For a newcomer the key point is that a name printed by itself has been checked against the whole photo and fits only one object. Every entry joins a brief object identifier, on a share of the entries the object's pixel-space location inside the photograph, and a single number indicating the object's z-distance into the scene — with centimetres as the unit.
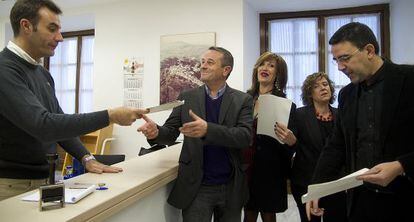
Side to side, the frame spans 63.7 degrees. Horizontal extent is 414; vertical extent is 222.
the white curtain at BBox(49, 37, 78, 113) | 666
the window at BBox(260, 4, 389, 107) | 507
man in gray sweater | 131
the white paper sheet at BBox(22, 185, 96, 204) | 110
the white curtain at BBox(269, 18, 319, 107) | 523
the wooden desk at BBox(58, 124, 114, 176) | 496
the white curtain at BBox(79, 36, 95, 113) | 652
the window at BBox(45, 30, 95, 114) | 654
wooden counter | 98
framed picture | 468
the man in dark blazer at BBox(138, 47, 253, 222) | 179
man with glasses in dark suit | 144
